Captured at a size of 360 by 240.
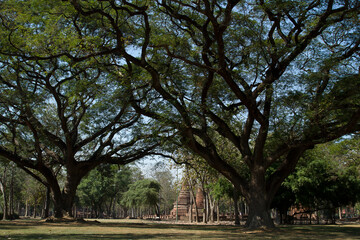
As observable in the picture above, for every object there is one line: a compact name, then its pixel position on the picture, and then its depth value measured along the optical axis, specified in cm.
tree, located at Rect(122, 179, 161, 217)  5081
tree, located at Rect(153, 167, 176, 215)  7400
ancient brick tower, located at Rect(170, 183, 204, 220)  4938
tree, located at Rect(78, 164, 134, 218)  6044
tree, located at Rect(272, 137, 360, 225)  2631
